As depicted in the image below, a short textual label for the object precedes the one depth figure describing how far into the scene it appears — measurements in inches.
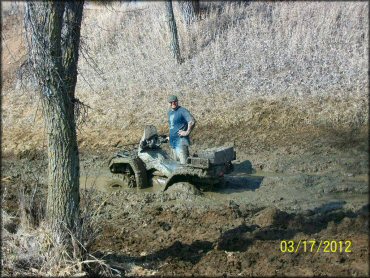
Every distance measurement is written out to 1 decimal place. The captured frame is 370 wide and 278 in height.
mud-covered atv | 436.1
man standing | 469.1
